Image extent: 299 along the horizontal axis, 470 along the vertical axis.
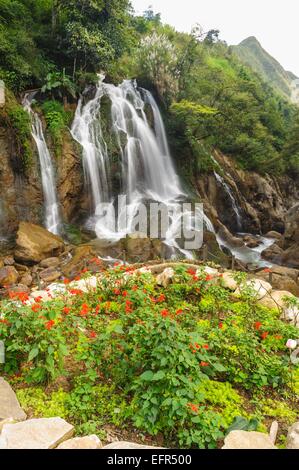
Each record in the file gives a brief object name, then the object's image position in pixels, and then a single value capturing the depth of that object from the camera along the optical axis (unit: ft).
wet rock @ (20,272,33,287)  33.76
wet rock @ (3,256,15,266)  36.88
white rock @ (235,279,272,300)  21.03
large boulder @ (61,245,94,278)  35.64
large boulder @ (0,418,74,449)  9.25
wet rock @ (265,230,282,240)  73.77
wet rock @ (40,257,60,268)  37.11
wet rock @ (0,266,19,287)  33.58
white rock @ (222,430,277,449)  9.44
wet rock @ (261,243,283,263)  56.44
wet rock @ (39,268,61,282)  34.75
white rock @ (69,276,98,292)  20.88
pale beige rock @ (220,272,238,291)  22.81
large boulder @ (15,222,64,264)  37.42
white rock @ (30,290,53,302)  20.91
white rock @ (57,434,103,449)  9.37
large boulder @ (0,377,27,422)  10.76
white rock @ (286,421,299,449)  9.97
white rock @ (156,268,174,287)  22.12
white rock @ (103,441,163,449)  9.28
